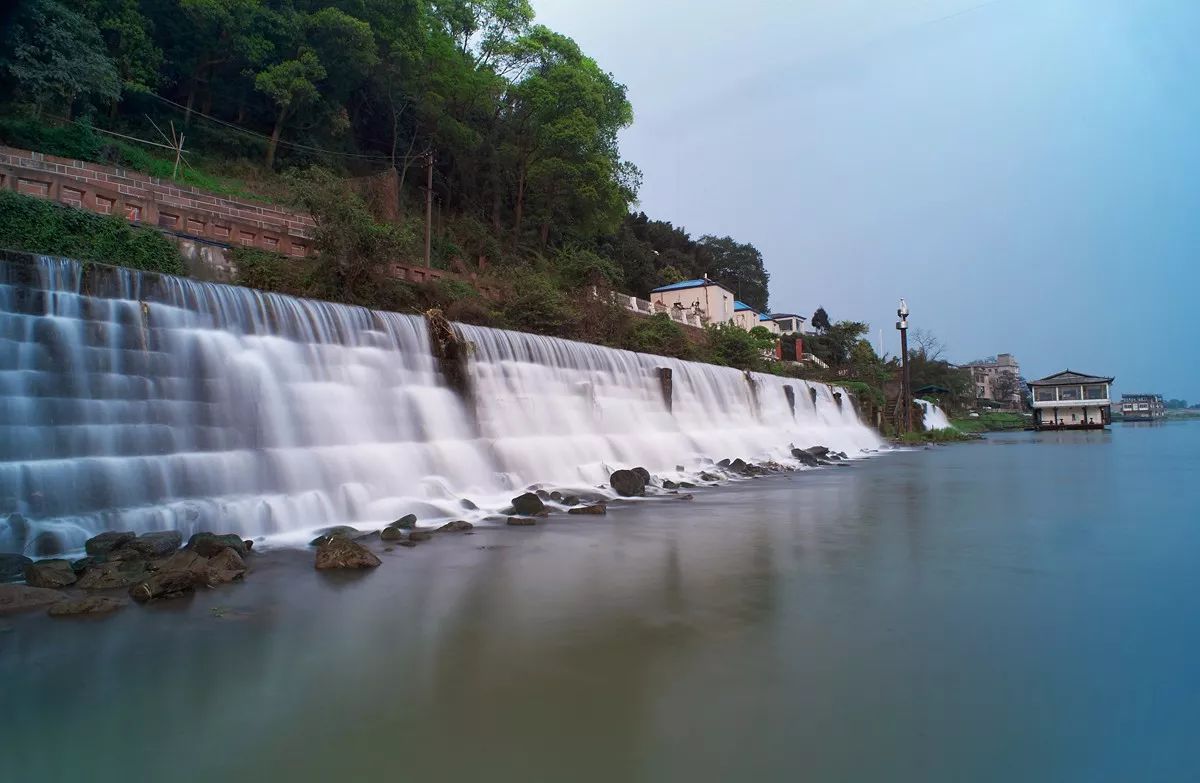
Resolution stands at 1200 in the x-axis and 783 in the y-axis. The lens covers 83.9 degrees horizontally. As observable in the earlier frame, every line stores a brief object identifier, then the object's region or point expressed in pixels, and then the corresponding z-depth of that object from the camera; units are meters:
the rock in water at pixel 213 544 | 5.91
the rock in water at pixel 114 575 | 5.06
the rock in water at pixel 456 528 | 7.78
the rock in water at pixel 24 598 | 4.56
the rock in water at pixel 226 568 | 5.32
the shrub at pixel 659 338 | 25.45
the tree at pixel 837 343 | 48.72
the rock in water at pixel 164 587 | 4.78
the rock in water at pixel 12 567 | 5.19
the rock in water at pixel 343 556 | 5.77
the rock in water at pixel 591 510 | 9.32
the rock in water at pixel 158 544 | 5.75
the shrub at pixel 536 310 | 20.12
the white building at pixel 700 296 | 43.62
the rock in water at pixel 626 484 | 11.57
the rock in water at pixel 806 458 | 19.94
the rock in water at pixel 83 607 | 4.44
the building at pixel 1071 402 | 46.81
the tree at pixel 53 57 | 17.42
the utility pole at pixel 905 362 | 36.88
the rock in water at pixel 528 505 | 9.13
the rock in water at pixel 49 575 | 5.03
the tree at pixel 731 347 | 30.30
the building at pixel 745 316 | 48.56
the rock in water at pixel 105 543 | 5.68
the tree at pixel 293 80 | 22.56
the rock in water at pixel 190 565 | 5.12
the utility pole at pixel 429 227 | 22.09
